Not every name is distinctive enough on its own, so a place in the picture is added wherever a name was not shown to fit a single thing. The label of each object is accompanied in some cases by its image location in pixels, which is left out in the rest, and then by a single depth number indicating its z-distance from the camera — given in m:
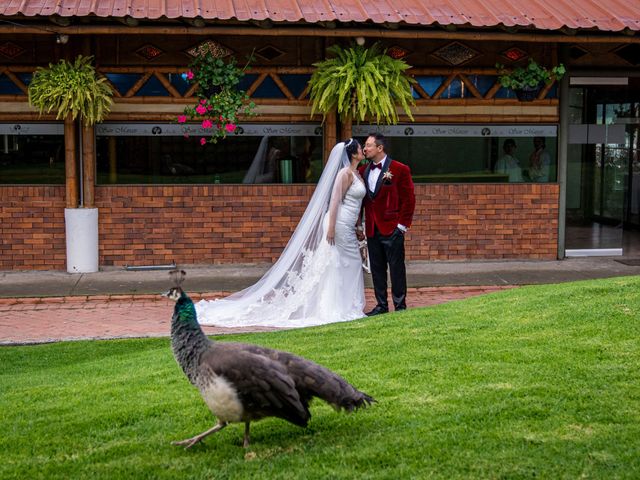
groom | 10.49
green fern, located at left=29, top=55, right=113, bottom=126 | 12.59
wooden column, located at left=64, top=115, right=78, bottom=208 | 13.44
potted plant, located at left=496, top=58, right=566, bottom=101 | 13.88
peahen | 5.22
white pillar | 13.45
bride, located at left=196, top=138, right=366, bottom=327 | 10.68
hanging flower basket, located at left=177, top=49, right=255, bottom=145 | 13.14
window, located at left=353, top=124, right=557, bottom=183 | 14.23
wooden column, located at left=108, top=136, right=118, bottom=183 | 13.72
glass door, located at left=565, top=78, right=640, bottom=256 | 14.89
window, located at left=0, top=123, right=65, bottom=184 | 13.55
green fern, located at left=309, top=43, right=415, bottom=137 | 12.88
